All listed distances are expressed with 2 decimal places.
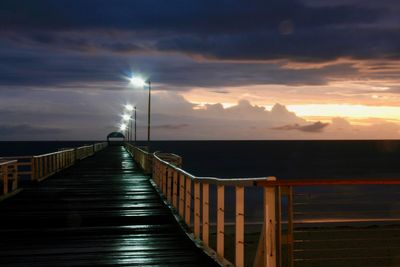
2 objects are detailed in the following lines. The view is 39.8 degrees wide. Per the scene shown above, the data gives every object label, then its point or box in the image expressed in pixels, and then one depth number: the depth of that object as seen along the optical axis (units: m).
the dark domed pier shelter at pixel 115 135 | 120.62
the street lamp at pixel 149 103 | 35.62
